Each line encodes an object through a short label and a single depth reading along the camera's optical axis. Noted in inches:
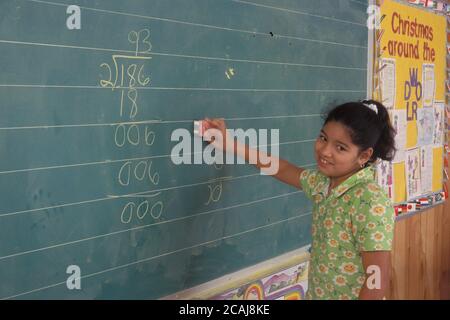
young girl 53.9
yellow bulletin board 94.5
